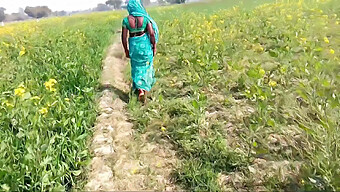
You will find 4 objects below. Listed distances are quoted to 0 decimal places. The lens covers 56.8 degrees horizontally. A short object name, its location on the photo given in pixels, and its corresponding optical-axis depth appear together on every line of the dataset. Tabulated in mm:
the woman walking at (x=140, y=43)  4340
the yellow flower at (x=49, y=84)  3113
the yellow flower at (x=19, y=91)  2795
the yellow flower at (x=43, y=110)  2805
